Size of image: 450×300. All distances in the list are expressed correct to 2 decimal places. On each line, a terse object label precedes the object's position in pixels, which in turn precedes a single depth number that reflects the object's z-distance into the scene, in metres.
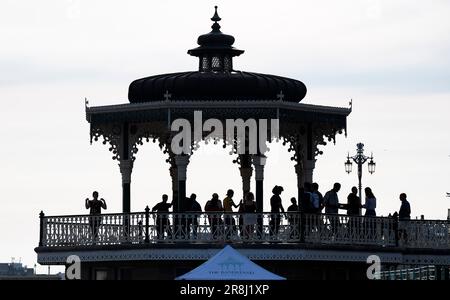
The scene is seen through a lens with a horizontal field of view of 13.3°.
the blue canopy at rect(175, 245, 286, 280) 42.28
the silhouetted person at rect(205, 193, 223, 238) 46.66
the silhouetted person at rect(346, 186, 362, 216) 48.78
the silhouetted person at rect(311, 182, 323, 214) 47.53
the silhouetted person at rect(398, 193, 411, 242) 49.50
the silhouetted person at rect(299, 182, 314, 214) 47.31
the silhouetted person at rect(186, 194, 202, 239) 46.81
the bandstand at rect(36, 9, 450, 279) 46.84
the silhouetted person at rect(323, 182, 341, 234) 48.44
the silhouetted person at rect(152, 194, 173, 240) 47.06
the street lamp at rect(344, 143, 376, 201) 73.31
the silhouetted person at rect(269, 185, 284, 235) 46.84
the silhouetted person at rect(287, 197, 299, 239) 46.84
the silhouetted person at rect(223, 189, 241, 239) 46.66
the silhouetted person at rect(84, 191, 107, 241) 48.34
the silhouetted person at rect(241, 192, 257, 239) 46.69
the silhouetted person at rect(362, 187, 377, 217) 49.03
